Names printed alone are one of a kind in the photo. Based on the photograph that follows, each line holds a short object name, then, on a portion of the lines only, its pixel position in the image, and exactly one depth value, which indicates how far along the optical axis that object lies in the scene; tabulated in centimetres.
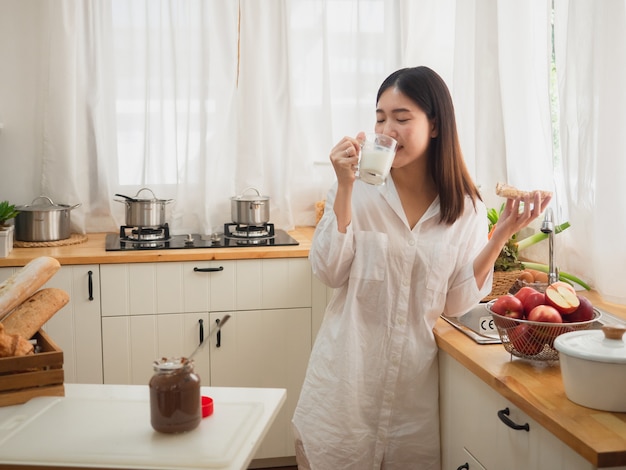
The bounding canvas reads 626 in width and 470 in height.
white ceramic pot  152
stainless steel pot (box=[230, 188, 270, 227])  340
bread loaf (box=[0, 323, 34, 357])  162
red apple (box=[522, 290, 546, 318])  188
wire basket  181
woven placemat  320
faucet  225
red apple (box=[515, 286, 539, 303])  192
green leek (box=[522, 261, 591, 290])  261
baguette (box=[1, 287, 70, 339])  173
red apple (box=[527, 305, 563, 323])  181
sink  212
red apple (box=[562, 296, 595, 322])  185
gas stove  322
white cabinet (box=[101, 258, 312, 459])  306
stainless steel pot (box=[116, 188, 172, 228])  330
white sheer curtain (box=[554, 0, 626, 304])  233
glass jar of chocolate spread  144
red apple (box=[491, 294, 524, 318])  188
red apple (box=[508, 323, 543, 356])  183
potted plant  298
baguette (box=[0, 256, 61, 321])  177
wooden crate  160
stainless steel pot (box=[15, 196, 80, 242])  325
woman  211
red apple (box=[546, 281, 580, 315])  186
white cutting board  135
